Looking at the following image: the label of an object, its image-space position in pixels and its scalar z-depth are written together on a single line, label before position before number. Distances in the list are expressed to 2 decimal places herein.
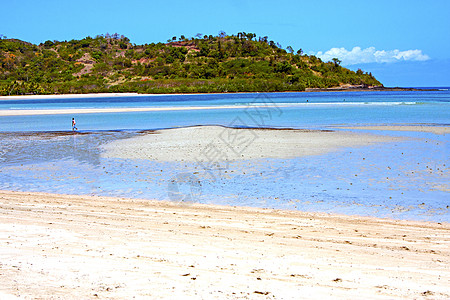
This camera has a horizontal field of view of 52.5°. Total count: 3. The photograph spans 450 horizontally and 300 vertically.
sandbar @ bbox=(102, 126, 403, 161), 17.03
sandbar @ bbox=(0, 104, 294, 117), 45.97
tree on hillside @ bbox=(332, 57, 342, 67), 170.02
